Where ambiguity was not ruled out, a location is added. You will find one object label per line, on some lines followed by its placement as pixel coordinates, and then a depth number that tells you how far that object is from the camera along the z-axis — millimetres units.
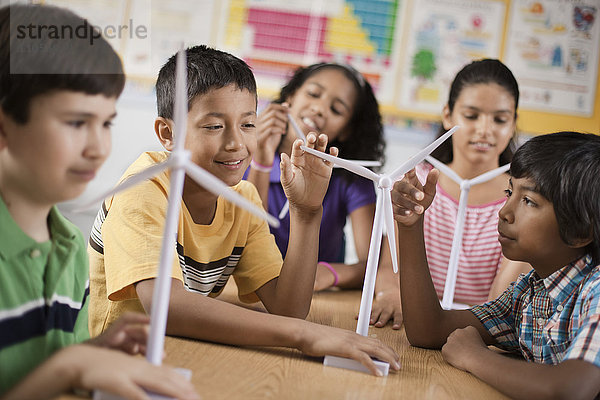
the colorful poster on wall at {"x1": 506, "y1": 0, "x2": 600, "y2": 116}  3854
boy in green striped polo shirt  817
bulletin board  3855
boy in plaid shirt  1071
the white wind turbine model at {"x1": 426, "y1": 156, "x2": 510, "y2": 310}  1687
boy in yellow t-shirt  1144
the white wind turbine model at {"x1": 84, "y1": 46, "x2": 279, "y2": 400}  840
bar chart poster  3861
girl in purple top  2219
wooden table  942
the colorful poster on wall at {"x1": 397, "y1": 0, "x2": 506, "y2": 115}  3863
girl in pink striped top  2074
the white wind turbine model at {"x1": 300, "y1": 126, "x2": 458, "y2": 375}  1188
